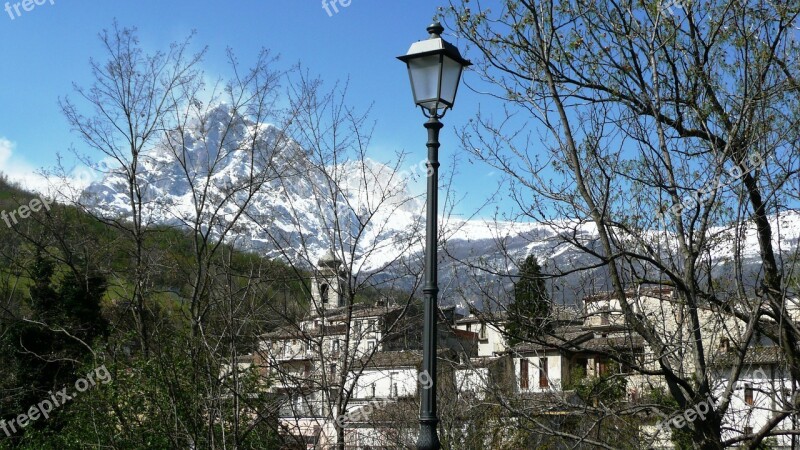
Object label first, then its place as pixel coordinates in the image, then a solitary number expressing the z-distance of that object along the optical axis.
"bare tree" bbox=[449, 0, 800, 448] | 6.70
